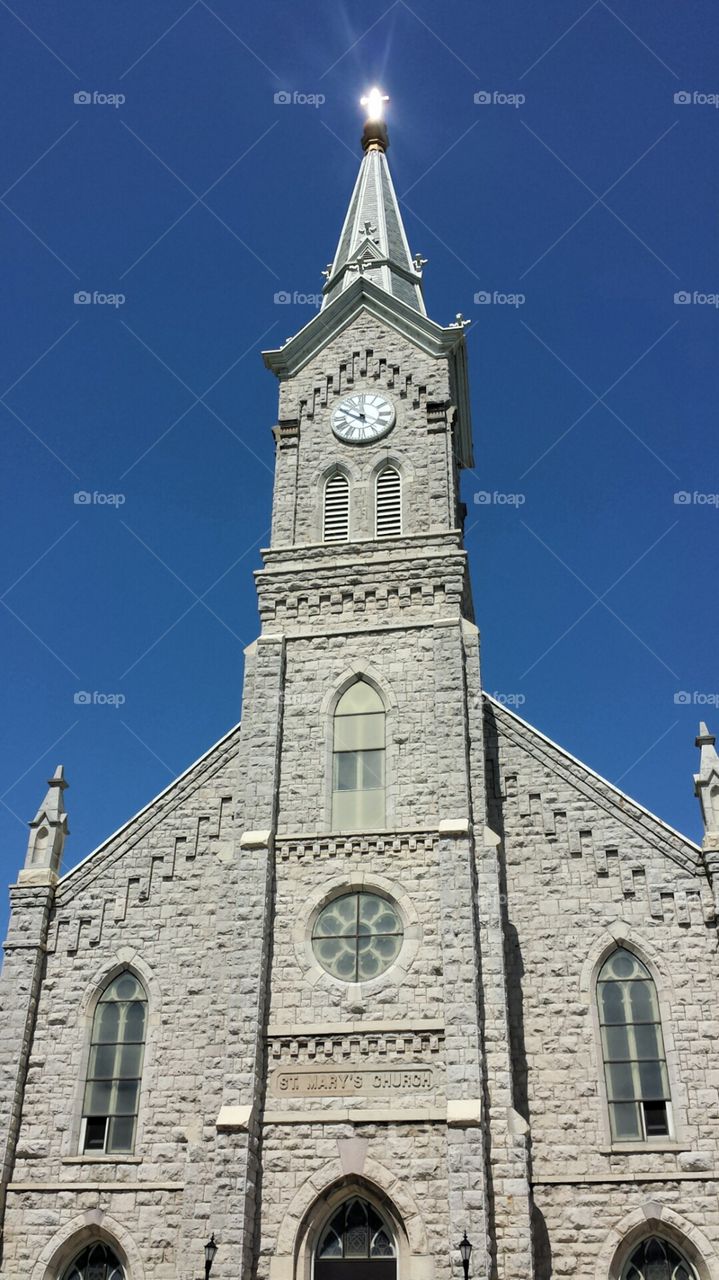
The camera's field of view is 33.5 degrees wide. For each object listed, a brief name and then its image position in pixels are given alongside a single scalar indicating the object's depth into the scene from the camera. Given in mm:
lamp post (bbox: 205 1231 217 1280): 17922
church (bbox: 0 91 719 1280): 18938
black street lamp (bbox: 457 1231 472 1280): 17403
